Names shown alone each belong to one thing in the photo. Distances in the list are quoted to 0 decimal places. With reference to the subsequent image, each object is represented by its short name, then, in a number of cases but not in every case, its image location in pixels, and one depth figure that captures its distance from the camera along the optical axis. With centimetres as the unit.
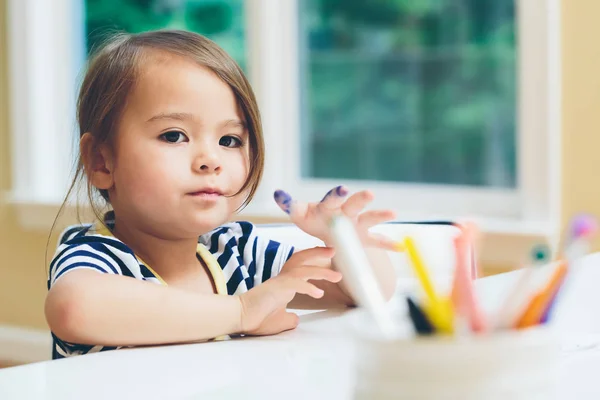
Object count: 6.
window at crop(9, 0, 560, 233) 247
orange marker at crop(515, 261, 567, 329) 85
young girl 129
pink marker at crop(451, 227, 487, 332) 83
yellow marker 82
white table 111
